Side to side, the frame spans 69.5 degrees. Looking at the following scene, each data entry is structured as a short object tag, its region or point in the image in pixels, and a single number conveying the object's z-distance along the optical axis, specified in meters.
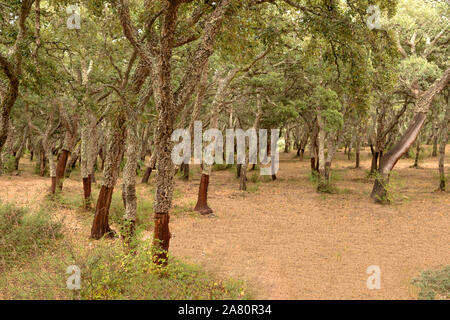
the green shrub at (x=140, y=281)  5.48
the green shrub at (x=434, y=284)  6.05
